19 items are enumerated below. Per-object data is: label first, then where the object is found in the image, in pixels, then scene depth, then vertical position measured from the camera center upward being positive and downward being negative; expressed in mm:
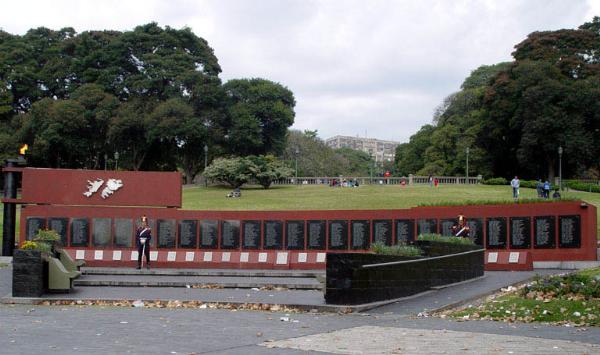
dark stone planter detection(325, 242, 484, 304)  13742 -1769
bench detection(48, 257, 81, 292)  16562 -2160
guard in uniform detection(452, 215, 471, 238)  20906 -1067
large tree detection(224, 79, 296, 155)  68125 +7808
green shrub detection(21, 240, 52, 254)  16203 -1384
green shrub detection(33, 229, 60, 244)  19094 -1357
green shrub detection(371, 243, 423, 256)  15375 -1294
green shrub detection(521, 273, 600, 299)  12625 -1732
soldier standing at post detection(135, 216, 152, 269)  21891 -1583
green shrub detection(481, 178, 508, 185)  59250 +1230
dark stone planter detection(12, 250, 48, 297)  15773 -1972
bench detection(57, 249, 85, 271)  18688 -1999
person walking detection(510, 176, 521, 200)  38906 +540
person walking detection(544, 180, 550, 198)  38591 +390
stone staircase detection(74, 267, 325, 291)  18531 -2578
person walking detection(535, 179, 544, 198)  39531 +368
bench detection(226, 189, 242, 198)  45356 -161
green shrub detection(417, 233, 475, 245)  17578 -1212
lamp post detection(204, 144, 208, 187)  61172 +3299
